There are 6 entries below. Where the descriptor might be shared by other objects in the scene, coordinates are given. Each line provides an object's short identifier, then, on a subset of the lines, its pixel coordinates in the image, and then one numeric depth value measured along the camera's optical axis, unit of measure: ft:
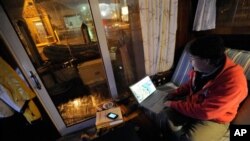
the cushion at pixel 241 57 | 3.68
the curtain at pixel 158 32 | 4.73
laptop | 4.57
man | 2.91
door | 4.27
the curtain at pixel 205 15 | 4.94
